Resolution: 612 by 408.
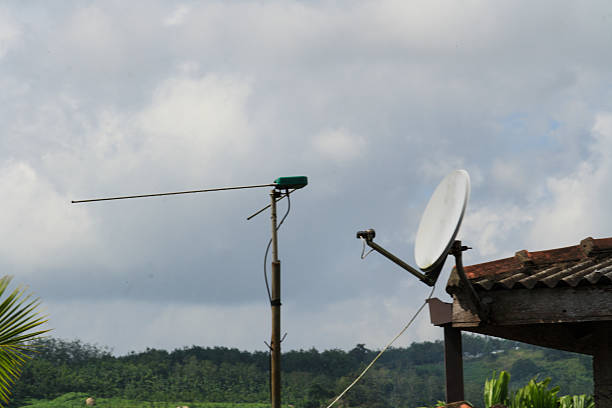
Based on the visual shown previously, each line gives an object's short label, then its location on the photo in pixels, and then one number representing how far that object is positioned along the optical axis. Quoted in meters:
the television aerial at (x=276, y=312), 11.62
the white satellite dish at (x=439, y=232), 10.71
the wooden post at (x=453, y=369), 13.08
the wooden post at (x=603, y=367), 11.53
